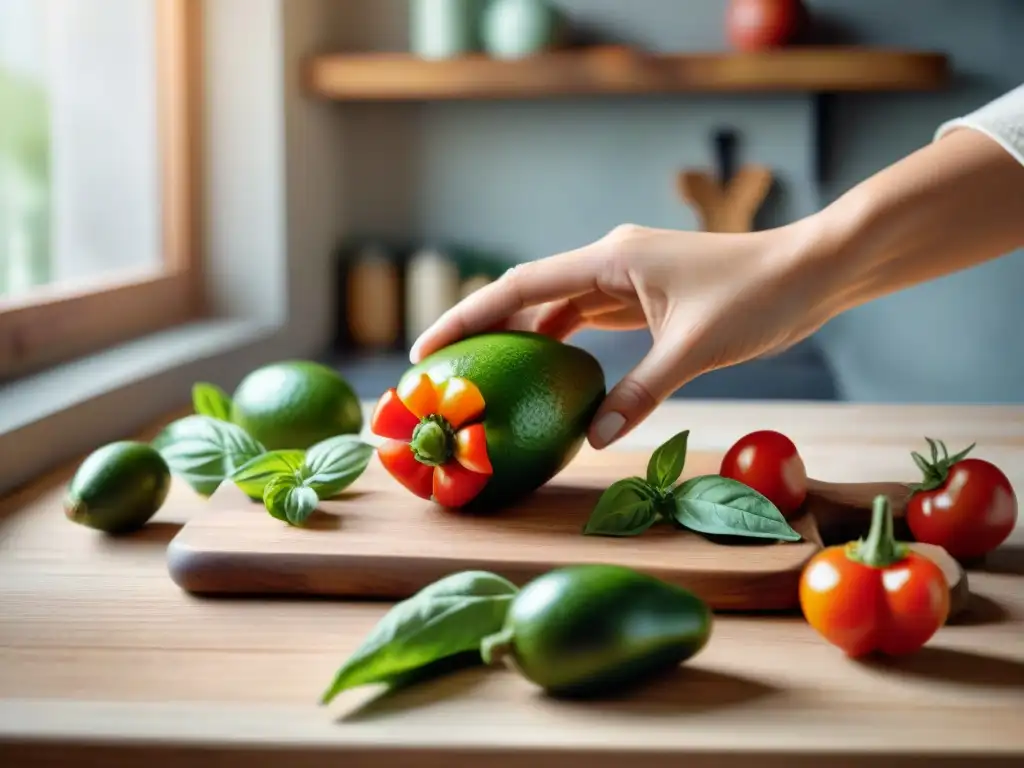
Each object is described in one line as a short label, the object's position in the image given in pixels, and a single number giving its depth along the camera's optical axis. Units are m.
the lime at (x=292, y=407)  1.05
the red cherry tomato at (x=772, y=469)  0.87
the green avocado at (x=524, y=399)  0.86
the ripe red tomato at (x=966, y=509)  0.83
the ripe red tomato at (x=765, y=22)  2.44
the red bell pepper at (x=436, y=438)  0.83
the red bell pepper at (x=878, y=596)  0.64
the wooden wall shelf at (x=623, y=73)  2.39
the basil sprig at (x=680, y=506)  0.79
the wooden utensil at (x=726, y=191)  2.70
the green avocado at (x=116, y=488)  0.88
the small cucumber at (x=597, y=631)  0.59
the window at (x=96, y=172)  1.57
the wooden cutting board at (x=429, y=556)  0.76
